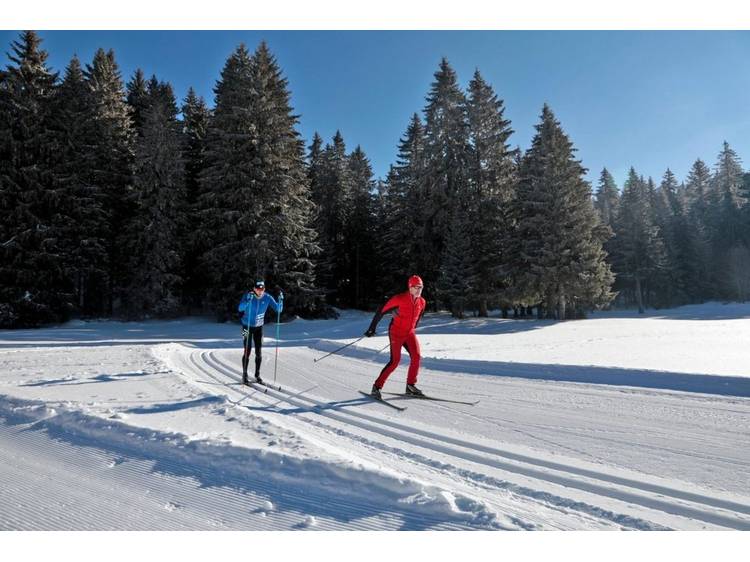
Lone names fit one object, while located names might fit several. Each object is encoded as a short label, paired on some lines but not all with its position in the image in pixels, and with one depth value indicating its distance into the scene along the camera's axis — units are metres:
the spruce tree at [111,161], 26.67
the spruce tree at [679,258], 50.34
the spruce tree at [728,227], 49.97
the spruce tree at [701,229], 51.69
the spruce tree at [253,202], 24.20
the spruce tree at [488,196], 27.24
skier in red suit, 6.51
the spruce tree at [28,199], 21.19
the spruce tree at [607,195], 66.00
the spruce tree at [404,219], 31.80
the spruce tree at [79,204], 23.52
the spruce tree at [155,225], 24.89
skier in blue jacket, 8.12
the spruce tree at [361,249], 38.62
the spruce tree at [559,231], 23.97
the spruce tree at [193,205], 26.60
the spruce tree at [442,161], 29.84
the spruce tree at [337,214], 38.28
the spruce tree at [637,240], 45.19
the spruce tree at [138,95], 34.25
